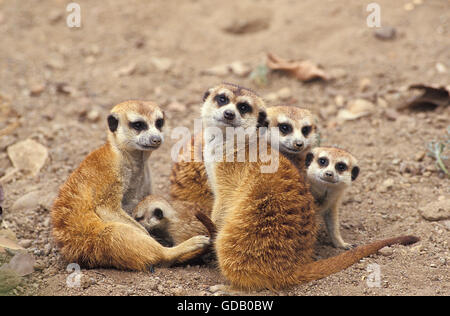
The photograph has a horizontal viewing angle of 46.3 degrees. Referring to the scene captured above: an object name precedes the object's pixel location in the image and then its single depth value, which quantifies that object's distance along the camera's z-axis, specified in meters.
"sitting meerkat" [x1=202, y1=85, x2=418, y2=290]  3.08
